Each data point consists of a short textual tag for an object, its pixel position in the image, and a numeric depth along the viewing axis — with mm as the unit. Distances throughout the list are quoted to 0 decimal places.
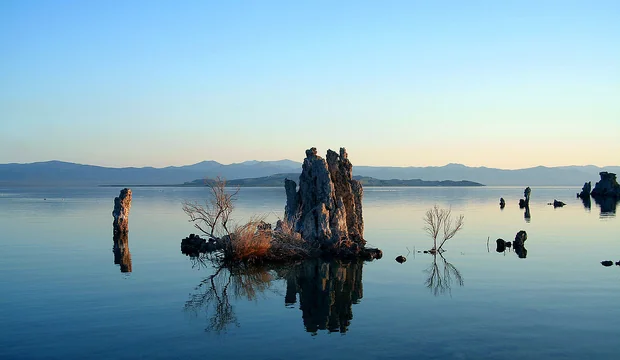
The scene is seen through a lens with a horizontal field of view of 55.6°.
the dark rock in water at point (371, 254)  31141
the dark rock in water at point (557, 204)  85606
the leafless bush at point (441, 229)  33900
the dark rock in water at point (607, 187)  129062
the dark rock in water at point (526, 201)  78194
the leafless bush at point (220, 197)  31469
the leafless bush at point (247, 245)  29625
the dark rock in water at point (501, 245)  34169
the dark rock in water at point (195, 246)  33812
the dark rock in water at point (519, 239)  34906
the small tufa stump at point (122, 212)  40406
